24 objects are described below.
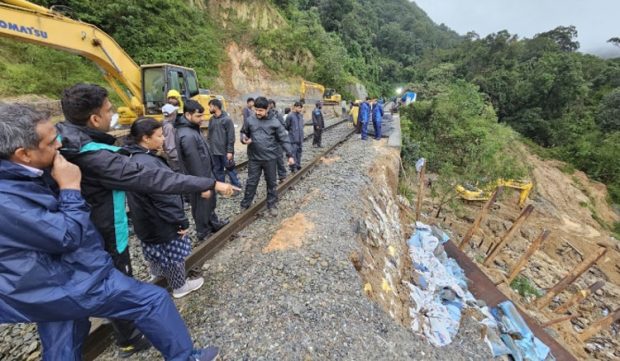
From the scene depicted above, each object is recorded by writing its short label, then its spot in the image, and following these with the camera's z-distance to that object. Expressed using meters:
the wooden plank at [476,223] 8.17
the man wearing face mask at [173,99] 5.14
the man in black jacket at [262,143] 4.46
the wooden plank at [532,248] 7.48
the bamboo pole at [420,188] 8.51
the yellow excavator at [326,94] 18.88
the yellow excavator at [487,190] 13.35
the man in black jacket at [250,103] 6.65
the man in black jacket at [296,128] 7.50
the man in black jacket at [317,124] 9.69
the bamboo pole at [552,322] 6.54
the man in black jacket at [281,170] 6.10
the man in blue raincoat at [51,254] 1.26
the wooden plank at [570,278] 7.10
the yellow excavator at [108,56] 4.80
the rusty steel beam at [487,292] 6.06
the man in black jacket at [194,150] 3.44
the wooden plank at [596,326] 7.02
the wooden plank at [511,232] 8.08
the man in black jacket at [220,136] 4.93
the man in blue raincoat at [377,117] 12.13
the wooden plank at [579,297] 7.63
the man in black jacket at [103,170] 1.70
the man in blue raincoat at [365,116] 11.79
